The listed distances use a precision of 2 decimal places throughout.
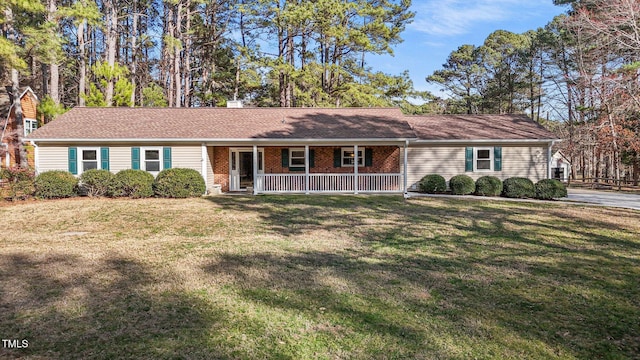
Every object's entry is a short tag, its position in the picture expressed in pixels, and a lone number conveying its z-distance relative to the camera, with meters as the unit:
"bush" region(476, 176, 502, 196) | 16.50
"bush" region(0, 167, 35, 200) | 13.32
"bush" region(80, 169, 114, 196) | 14.55
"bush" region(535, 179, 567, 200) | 15.58
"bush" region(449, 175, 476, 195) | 16.55
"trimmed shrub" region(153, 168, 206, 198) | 14.75
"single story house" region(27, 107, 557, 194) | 16.09
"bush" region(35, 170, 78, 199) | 14.07
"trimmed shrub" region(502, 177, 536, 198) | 16.03
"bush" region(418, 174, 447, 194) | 17.07
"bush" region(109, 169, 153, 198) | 14.53
